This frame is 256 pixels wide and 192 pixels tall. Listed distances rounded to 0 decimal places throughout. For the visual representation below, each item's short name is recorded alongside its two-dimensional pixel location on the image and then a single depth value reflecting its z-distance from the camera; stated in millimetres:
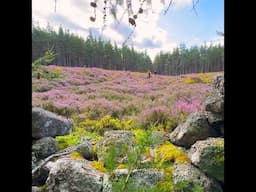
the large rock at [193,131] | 1440
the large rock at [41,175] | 1340
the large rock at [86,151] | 1417
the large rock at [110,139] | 1252
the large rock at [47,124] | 1499
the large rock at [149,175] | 834
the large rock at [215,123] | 1419
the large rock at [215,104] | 1414
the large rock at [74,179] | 1168
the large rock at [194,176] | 1188
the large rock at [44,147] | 1403
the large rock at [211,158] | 1208
